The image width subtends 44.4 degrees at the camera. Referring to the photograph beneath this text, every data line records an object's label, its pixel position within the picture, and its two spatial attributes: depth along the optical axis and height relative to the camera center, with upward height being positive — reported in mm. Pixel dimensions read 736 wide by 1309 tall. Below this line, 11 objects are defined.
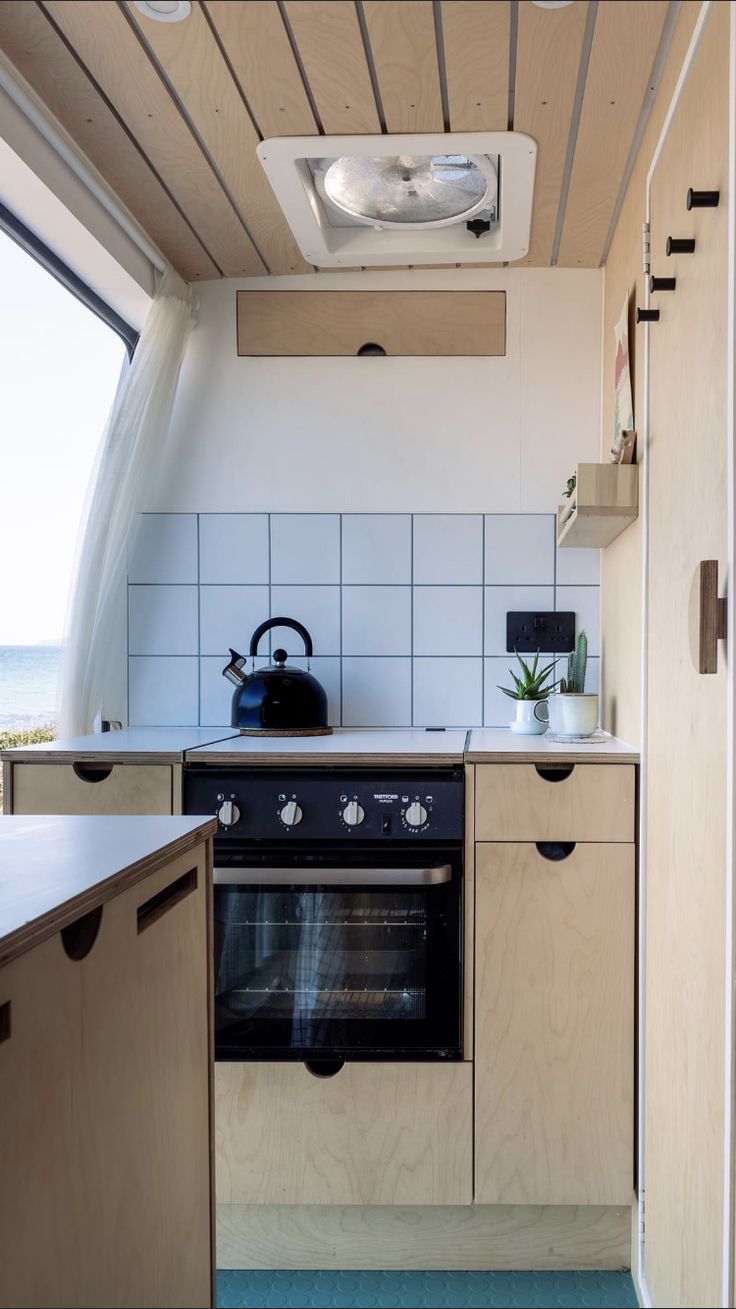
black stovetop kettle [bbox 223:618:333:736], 1980 -117
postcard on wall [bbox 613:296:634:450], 1741 +517
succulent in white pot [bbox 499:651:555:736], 2045 -108
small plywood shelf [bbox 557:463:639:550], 1678 +297
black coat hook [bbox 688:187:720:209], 849 +436
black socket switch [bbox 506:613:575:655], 2246 +51
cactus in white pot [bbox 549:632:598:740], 1892 -127
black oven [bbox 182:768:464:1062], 1704 -547
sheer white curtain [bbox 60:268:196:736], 2121 +357
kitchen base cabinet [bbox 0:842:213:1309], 692 -417
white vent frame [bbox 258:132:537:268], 1091 +870
